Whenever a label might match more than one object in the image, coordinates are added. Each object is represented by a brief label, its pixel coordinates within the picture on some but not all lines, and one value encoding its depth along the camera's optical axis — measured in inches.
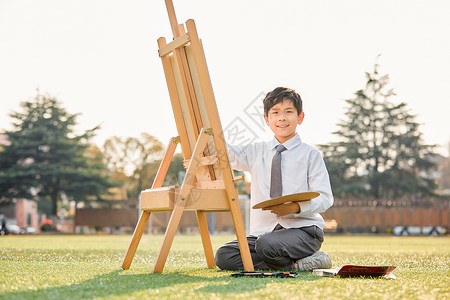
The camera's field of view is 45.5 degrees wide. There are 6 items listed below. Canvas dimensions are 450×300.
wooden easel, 124.3
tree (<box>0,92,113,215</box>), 1057.5
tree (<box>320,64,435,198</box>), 1125.7
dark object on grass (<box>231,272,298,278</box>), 120.2
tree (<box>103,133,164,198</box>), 1185.4
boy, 140.6
